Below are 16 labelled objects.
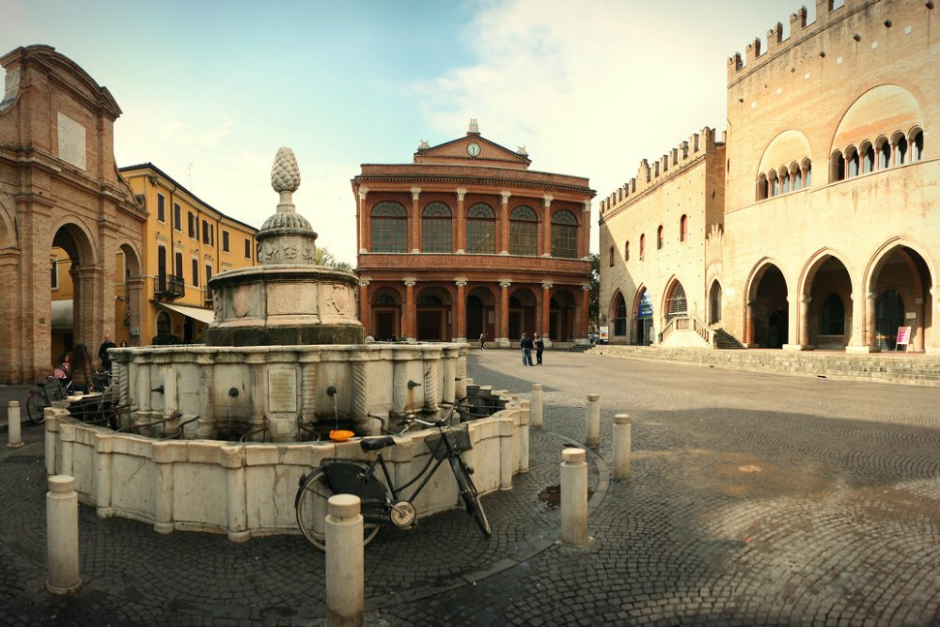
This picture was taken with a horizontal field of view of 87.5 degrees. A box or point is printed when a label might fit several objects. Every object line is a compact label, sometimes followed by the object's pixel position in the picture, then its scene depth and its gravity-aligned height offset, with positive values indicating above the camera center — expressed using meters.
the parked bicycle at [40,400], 10.70 -1.93
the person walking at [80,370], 11.58 -1.29
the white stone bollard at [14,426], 8.48 -1.91
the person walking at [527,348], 23.45 -1.70
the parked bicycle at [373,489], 4.43 -1.64
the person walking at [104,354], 14.66 -1.22
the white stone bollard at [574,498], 4.44 -1.67
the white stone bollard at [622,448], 6.32 -1.74
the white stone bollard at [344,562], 3.24 -1.64
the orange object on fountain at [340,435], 5.02 -1.23
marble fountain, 4.69 -1.22
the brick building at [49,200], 17.12 +4.48
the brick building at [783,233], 20.59 +3.95
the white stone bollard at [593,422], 7.98 -1.79
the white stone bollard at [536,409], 9.60 -1.89
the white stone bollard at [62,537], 3.75 -1.69
